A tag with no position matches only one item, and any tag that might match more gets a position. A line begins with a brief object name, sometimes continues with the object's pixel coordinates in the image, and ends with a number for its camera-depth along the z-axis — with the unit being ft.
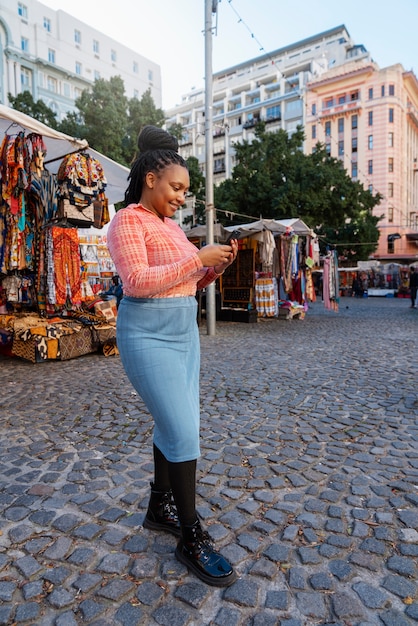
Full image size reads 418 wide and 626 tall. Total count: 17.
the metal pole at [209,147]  31.14
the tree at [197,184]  73.36
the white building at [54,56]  135.44
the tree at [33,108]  73.46
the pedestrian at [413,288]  61.11
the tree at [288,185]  76.95
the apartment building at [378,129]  162.71
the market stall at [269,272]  39.91
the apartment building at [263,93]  204.64
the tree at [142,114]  78.12
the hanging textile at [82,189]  21.31
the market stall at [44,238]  20.61
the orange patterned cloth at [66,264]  21.77
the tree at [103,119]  71.50
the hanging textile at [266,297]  41.68
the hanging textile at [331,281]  46.26
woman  5.65
